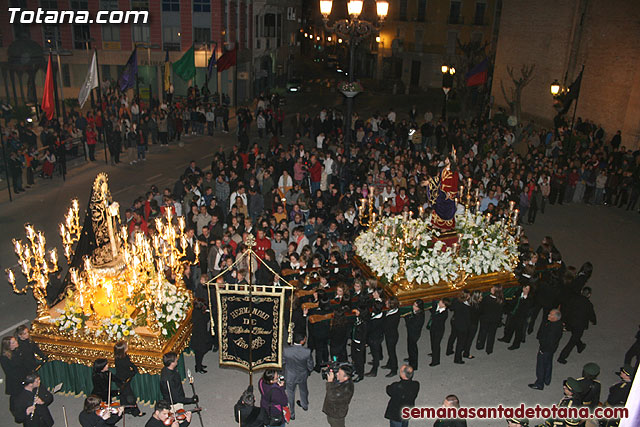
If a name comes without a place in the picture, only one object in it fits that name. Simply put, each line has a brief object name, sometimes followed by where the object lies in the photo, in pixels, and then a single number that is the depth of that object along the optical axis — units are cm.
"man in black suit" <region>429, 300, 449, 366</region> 1037
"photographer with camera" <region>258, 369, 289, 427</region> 783
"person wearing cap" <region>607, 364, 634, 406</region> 852
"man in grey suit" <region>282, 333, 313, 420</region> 888
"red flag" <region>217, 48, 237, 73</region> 3069
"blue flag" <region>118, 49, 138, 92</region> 2317
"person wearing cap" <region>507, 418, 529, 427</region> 699
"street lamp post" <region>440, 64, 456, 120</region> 2688
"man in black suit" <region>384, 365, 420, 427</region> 811
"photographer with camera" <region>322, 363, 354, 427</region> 808
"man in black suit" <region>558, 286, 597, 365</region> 1088
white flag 2019
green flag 2805
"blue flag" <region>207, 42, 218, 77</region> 3028
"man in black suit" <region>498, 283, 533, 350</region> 1111
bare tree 3080
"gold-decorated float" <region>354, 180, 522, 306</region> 1216
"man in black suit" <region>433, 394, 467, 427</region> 728
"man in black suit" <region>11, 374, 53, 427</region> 764
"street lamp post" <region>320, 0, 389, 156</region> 1391
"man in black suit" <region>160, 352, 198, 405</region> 838
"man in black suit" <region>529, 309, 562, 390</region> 991
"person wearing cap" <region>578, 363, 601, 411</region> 824
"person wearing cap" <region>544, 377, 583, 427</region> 792
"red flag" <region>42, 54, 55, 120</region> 1892
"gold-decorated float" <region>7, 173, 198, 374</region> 921
